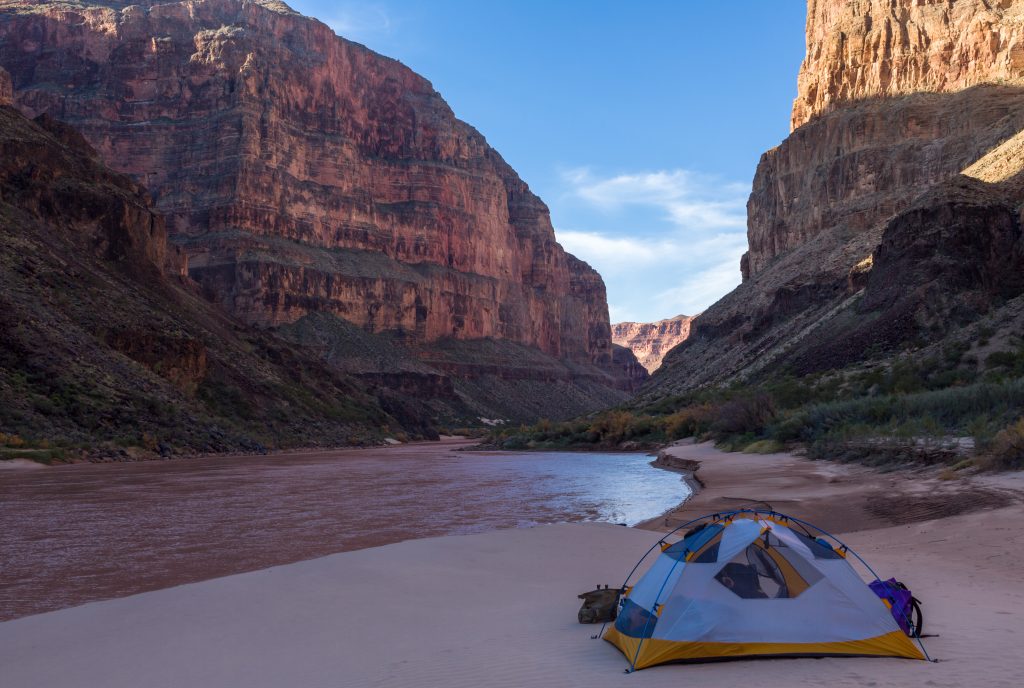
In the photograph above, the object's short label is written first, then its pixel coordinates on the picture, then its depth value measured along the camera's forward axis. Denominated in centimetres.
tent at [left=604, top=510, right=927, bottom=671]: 709
